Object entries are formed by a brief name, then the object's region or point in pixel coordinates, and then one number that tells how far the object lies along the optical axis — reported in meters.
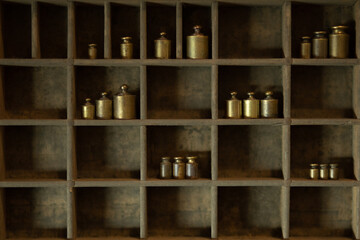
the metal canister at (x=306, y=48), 2.67
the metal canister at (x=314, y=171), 2.67
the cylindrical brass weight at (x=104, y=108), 2.66
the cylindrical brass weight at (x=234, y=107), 2.66
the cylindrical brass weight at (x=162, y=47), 2.66
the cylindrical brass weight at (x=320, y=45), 2.66
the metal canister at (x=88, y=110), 2.65
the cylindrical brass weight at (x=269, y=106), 2.64
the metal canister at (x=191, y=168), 2.66
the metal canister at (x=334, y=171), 2.65
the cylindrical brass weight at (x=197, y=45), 2.64
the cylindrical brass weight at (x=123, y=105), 2.64
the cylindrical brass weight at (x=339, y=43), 2.66
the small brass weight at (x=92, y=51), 2.66
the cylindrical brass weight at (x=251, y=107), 2.66
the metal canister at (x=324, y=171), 2.66
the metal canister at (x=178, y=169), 2.67
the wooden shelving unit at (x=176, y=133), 2.77
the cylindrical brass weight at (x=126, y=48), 2.66
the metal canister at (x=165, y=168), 2.67
